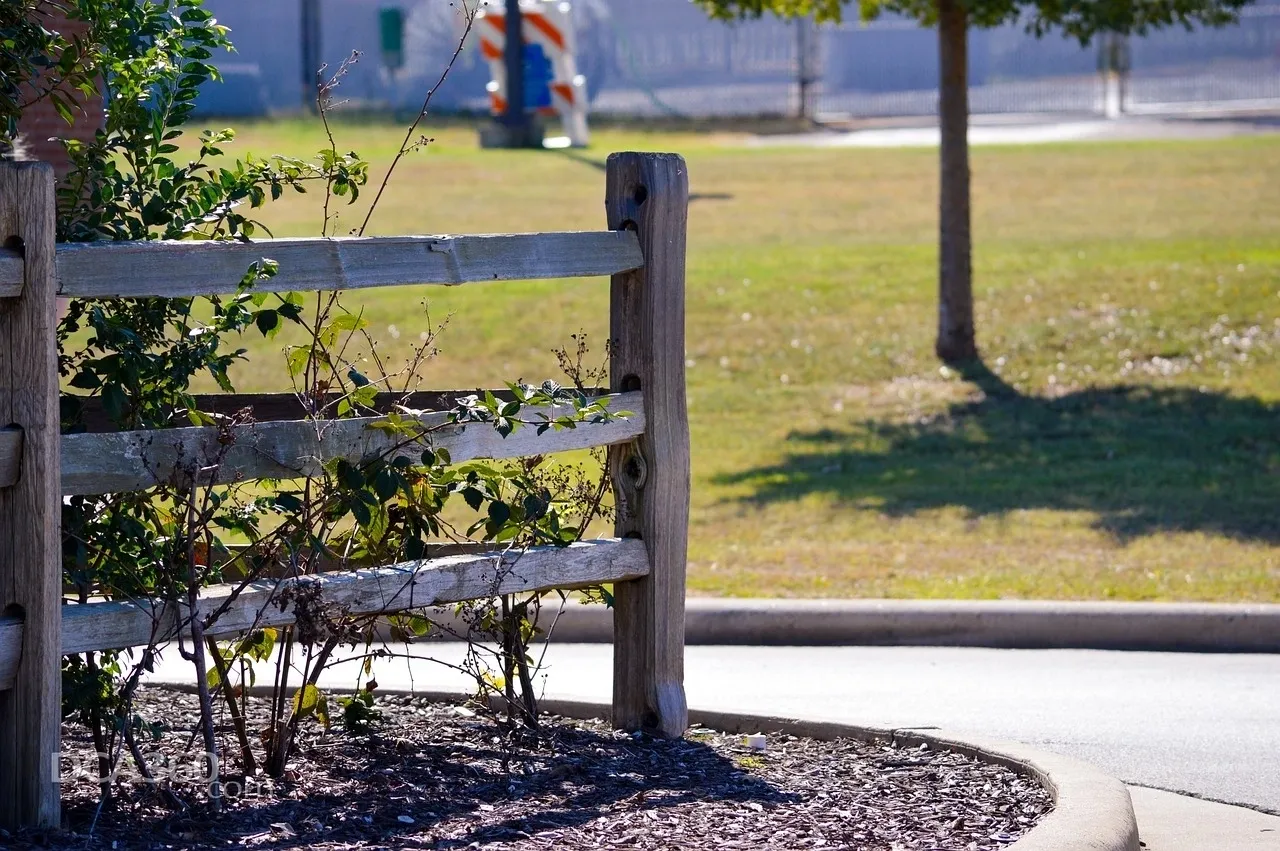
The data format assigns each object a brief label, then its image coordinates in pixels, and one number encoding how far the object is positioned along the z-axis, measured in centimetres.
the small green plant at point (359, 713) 925
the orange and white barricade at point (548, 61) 5301
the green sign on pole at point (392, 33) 7475
